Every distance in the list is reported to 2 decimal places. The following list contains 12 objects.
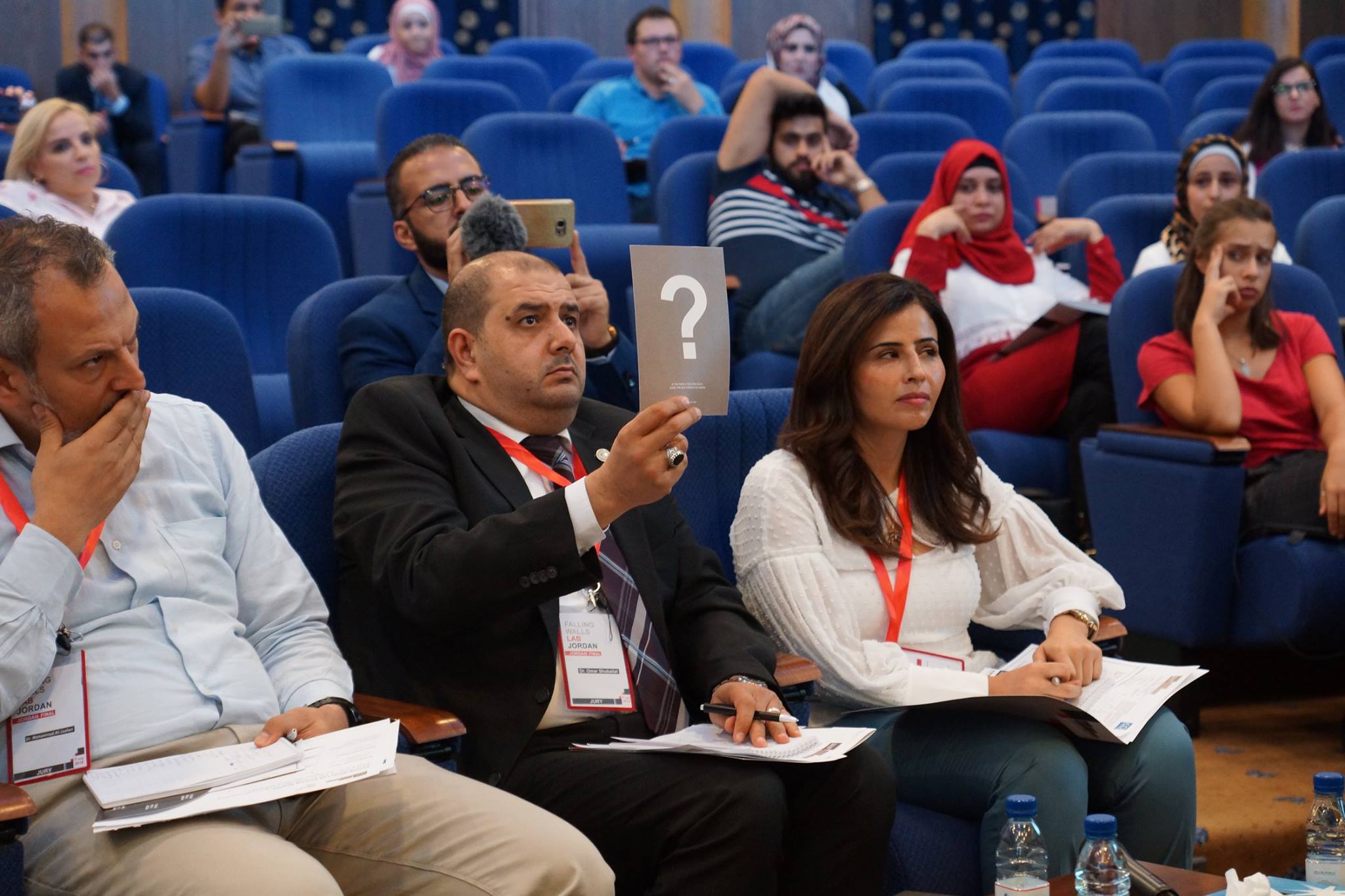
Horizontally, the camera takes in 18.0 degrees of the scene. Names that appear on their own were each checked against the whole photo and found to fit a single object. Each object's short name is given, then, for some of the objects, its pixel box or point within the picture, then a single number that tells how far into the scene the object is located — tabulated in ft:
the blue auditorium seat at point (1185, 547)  20.61
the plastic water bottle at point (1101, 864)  16.25
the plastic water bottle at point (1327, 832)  16.63
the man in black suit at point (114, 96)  36.80
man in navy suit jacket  19.33
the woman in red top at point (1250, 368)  20.93
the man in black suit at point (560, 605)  16.67
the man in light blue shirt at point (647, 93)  33.21
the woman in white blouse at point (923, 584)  17.58
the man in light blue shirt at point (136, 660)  15.91
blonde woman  22.97
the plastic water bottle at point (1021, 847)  16.66
